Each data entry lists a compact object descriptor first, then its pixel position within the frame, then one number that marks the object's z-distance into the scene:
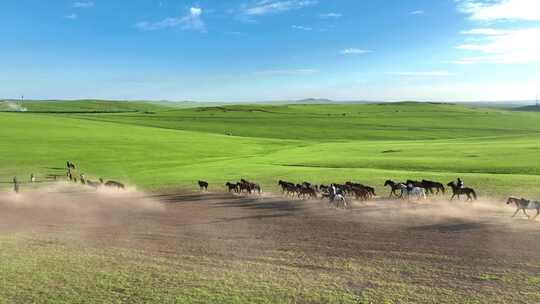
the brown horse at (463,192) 27.12
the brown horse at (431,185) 30.19
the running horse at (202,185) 33.75
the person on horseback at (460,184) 28.90
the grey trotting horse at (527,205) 22.08
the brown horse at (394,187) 29.62
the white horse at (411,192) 28.47
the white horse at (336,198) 26.88
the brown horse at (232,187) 32.81
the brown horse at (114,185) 34.87
